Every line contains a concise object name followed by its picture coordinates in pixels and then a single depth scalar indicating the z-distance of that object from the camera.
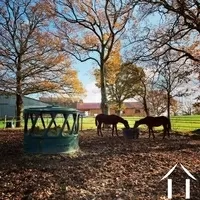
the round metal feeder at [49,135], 7.42
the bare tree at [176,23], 9.59
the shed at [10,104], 28.84
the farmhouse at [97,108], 52.76
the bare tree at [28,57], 19.88
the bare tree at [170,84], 20.67
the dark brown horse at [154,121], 11.54
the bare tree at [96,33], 17.79
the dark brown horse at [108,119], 12.37
